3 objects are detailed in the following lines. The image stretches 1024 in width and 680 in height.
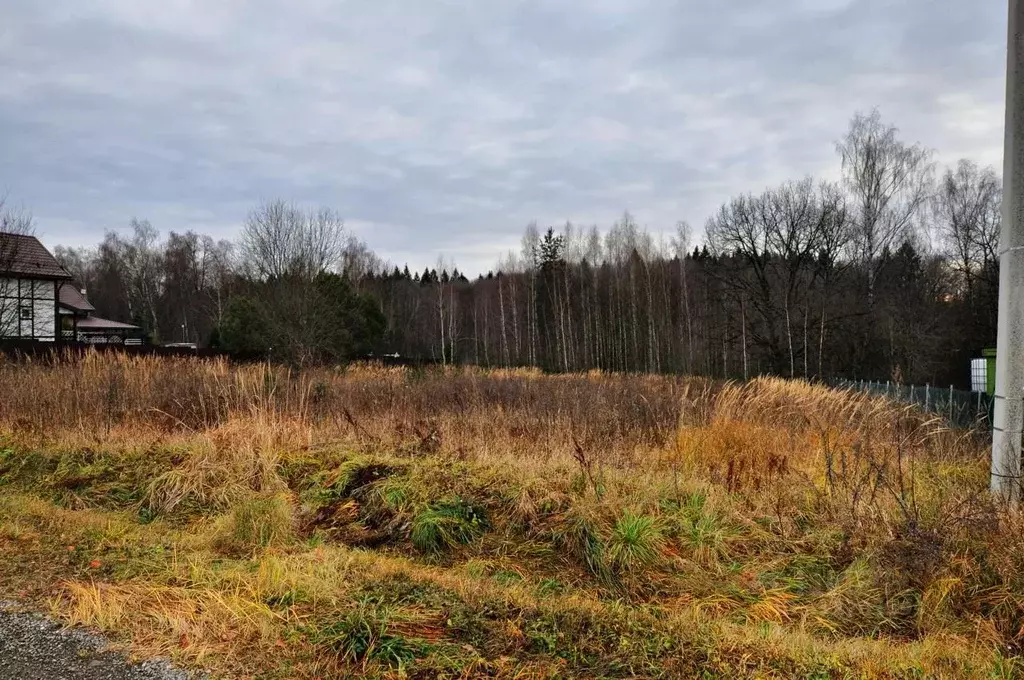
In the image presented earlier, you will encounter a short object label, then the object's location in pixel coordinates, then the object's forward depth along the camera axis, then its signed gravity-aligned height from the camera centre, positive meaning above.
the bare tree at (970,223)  32.00 +6.57
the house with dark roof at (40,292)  29.18 +2.30
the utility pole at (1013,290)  4.03 +0.37
